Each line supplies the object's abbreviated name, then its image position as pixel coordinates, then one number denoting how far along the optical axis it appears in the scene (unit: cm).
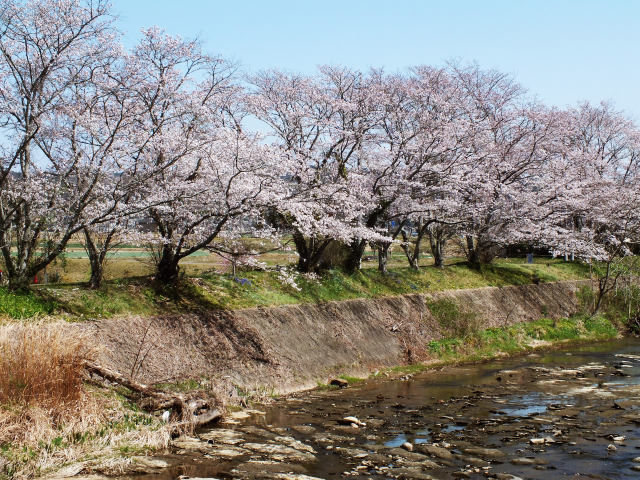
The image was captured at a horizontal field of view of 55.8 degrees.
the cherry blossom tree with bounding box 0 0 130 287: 1539
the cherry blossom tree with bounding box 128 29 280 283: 1844
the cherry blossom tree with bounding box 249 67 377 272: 2453
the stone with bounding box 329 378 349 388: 1959
